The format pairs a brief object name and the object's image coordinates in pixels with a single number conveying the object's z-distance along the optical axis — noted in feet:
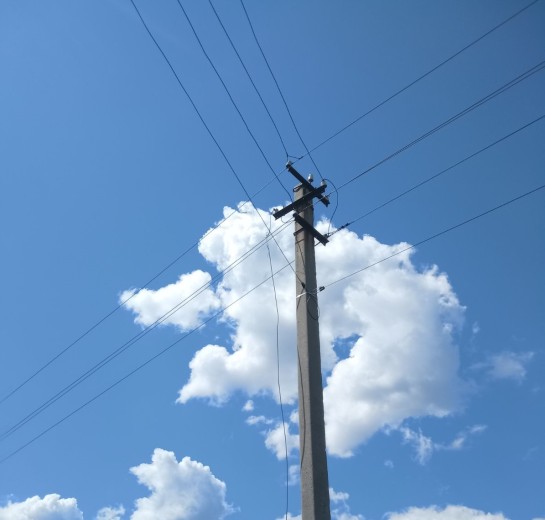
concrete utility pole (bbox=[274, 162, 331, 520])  23.98
